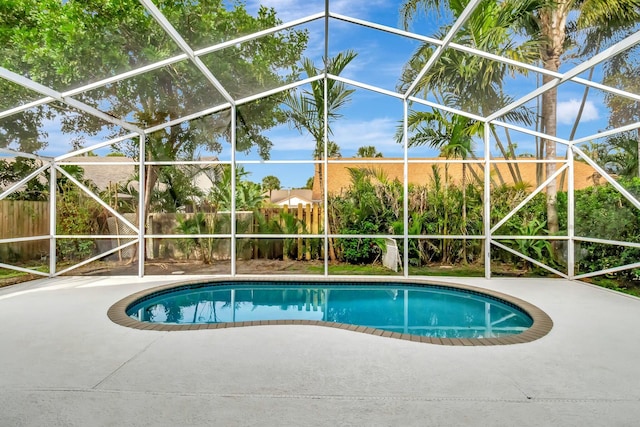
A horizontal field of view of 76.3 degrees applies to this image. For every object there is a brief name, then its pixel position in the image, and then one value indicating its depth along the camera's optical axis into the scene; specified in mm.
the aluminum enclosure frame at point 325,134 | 5605
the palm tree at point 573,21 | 5344
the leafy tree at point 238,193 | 9005
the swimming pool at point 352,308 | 4707
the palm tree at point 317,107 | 8195
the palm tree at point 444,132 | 8188
